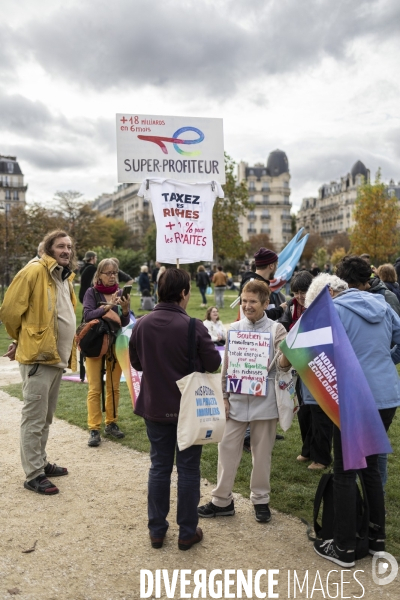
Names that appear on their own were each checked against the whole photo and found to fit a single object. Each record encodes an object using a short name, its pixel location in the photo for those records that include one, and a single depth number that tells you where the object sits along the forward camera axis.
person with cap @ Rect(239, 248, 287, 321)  5.93
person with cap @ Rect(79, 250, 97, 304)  10.41
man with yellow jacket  4.82
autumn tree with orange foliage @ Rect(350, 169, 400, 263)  39.25
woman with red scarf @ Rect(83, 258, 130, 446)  6.10
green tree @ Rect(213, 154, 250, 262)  39.06
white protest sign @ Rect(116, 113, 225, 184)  6.48
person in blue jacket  3.70
